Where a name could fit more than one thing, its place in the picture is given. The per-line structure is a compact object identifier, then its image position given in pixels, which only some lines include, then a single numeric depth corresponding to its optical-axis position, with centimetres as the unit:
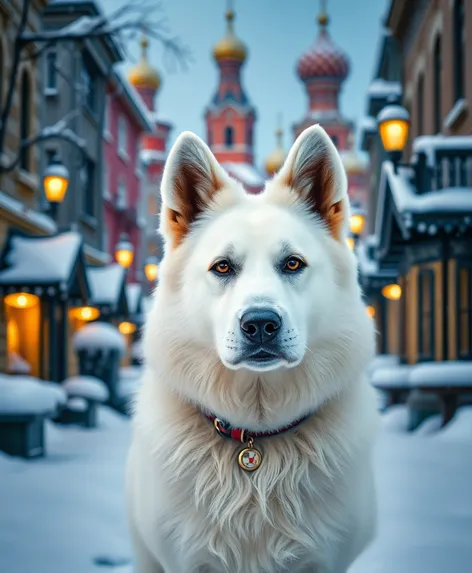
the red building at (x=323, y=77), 5606
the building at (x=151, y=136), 4391
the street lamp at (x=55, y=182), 1200
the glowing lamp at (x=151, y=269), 2241
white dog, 314
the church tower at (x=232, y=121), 6488
